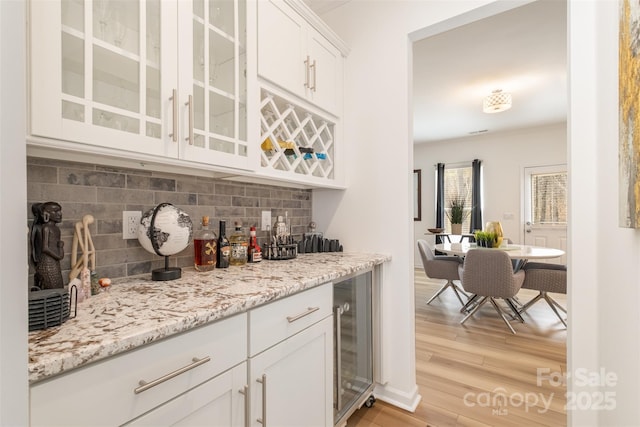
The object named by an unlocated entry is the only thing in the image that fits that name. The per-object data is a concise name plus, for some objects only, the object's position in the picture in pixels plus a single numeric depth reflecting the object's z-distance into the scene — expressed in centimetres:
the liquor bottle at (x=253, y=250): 163
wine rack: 151
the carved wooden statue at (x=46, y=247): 85
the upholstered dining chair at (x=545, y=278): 279
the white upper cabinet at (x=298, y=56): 146
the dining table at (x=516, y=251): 273
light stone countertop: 58
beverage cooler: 142
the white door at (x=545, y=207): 498
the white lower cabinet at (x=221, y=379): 59
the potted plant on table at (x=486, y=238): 325
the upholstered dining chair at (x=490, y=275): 265
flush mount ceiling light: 339
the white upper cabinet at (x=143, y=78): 80
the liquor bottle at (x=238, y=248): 152
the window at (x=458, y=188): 580
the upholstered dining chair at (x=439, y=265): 340
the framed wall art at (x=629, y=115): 71
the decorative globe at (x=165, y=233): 114
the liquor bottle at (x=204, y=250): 133
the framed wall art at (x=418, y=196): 626
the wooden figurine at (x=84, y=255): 94
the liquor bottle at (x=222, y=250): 143
